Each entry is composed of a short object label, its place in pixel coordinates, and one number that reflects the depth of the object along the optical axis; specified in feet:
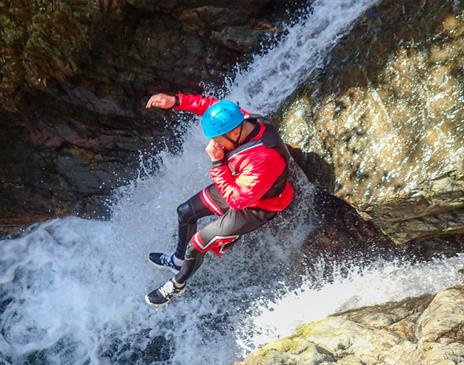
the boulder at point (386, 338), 12.31
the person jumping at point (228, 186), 14.49
